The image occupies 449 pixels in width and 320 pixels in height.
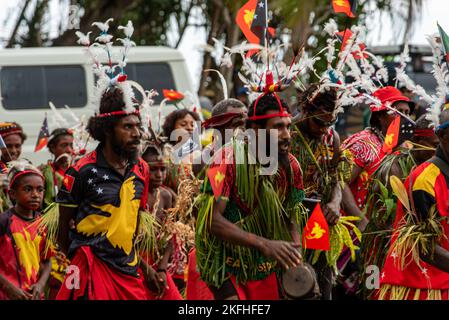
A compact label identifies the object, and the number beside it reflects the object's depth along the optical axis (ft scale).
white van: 54.19
